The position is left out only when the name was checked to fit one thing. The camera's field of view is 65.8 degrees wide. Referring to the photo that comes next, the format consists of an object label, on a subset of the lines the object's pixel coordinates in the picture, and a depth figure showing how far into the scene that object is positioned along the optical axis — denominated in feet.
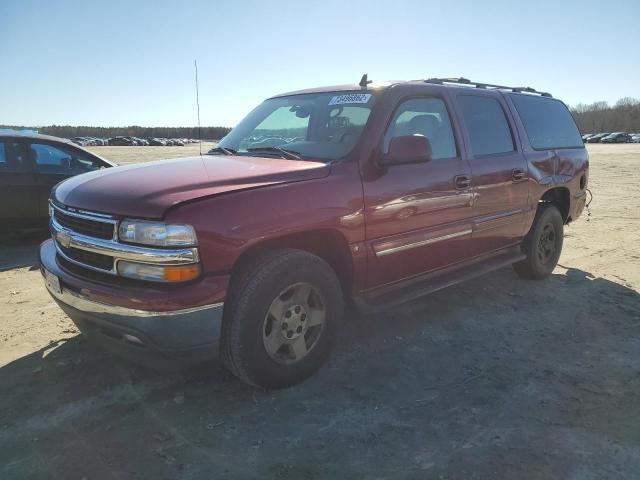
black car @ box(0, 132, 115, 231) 21.63
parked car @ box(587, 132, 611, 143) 234.38
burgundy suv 8.61
